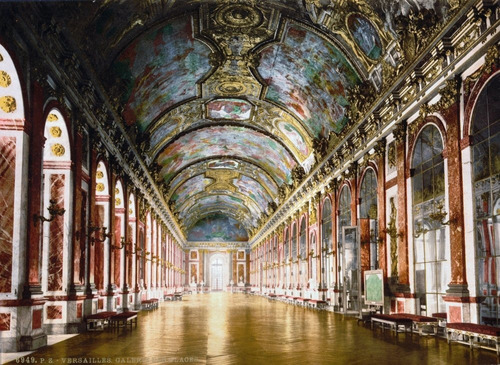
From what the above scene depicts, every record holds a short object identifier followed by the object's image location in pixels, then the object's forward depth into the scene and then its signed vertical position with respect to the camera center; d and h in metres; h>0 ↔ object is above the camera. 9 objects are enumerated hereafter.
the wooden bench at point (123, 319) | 15.07 -1.88
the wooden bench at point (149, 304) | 25.25 -2.46
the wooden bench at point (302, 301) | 28.03 -2.71
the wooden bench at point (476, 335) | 9.63 -1.57
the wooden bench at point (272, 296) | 41.28 -3.46
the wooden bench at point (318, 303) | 25.17 -2.46
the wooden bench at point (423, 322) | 12.91 -1.69
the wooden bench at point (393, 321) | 13.43 -1.80
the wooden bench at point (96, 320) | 14.27 -1.80
